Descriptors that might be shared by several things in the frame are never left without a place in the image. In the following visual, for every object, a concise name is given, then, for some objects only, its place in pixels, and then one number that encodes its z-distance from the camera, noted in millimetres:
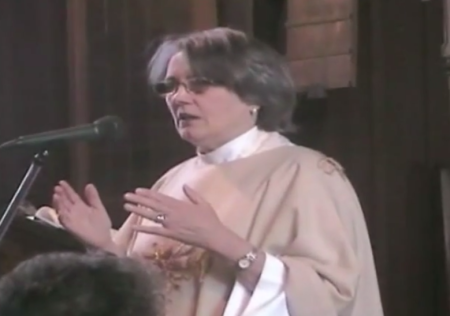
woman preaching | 8526
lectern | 8391
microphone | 8233
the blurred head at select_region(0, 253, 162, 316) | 7748
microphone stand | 8206
